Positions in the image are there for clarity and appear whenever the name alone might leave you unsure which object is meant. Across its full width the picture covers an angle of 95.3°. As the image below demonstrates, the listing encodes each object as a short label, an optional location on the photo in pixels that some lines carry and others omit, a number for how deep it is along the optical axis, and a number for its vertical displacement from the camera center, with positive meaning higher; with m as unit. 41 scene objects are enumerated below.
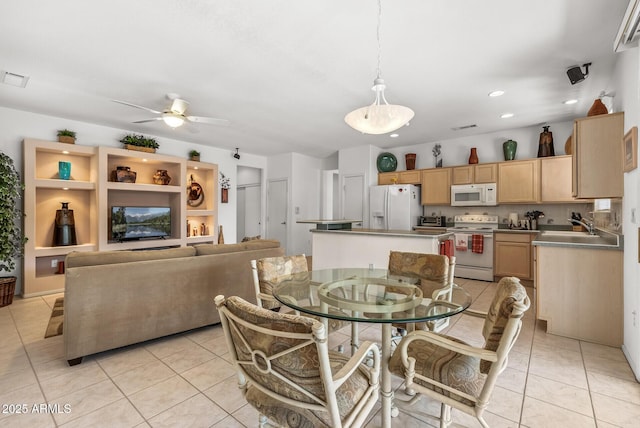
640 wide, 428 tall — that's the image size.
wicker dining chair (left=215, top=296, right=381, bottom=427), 0.90 -0.54
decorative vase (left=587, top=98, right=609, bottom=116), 2.85 +1.02
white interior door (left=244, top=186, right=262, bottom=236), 7.84 +0.11
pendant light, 2.32 +0.79
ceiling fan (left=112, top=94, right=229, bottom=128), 3.57 +1.23
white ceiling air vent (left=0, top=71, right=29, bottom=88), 3.07 +1.49
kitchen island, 3.57 -0.43
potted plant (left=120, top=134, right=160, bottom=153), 4.97 +1.25
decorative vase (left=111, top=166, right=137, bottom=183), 4.86 +0.68
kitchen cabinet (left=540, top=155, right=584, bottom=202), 4.50 +0.53
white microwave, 5.10 +0.33
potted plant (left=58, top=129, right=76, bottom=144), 4.34 +1.18
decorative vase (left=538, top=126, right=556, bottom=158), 4.71 +1.11
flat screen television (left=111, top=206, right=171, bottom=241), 4.86 -0.14
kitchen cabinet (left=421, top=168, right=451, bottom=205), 5.57 +0.53
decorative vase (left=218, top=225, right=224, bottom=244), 6.21 -0.47
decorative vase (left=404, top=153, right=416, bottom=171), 6.14 +1.11
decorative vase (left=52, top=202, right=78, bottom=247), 4.35 -0.20
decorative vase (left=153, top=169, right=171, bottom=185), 5.39 +0.70
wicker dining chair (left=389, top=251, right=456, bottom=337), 1.84 -0.45
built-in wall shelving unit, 4.05 +0.30
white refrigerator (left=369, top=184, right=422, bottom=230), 5.72 +0.14
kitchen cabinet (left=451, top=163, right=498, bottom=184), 5.14 +0.72
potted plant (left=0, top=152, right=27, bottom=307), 3.55 -0.12
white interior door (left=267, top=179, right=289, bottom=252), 7.28 +0.13
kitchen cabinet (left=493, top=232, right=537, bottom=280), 4.59 -0.68
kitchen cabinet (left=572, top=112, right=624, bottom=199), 2.56 +0.51
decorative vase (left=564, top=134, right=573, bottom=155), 4.22 +0.96
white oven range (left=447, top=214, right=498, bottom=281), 4.90 -0.58
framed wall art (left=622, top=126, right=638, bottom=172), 2.08 +0.47
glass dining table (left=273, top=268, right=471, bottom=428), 1.40 -0.49
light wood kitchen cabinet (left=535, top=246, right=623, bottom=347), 2.55 -0.74
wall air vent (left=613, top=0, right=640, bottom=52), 1.77 +1.21
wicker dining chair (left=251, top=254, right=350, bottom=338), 2.08 -0.48
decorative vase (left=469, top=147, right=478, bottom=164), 5.40 +1.06
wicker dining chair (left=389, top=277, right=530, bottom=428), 1.14 -0.70
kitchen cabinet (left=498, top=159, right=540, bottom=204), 4.73 +0.53
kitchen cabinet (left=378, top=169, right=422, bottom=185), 5.98 +0.76
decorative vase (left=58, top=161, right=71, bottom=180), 4.39 +0.68
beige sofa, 2.17 -0.66
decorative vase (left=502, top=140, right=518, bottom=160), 5.02 +1.11
